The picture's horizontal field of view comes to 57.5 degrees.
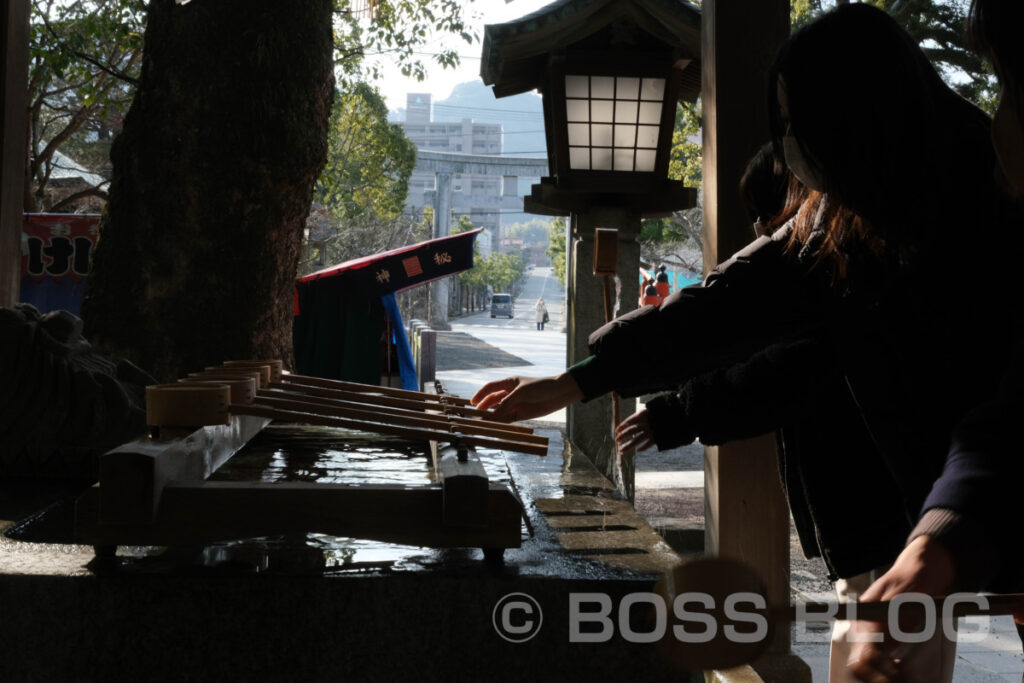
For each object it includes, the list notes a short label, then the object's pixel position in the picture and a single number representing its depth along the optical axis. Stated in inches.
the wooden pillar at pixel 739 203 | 115.7
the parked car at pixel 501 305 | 2800.2
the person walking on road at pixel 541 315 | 2130.9
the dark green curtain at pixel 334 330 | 457.1
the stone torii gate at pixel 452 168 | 2175.1
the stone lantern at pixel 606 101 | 203.8
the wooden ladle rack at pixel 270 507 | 79.2
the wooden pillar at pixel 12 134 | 155.9
